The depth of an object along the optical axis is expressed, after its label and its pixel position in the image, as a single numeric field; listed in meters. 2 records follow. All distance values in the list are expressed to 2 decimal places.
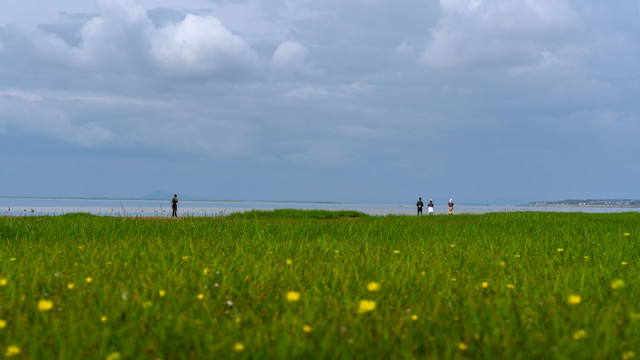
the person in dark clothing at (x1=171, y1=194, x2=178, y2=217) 31.85
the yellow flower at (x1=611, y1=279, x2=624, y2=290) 4.47
